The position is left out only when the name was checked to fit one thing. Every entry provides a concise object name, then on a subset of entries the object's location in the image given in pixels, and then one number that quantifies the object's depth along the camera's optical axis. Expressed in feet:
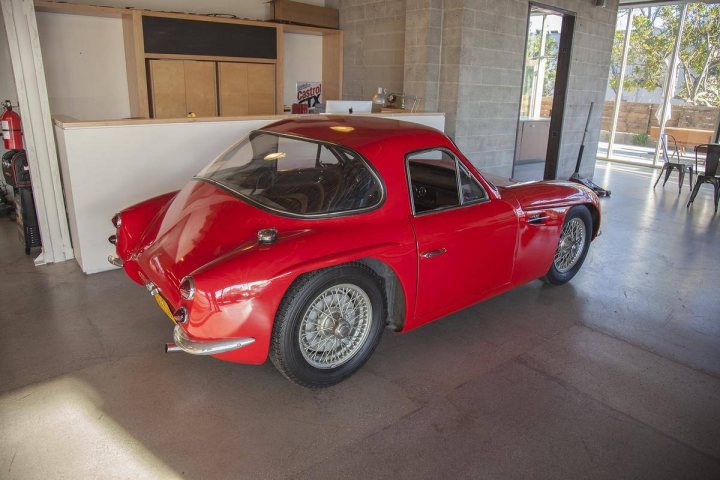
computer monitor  18.67
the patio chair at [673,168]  25.30
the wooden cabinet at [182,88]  21.24
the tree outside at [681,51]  32.53
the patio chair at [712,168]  22.58
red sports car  7.76
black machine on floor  14.30
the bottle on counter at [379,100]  22.97
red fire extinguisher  14.48
